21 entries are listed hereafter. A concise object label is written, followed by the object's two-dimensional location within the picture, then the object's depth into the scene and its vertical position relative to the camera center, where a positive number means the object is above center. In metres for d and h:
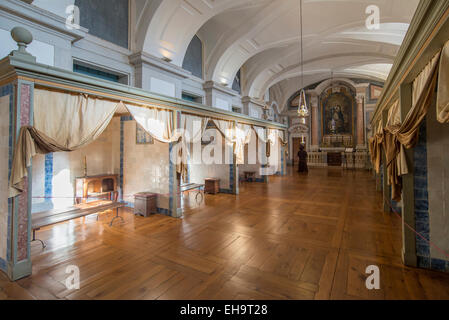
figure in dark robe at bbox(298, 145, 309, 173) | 13.35 +0.04
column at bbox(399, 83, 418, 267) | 2.81 -0.71
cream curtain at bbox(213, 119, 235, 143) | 6.50 +1.05
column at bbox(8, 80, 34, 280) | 2.63 -0.65
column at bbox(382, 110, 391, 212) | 5.14 -0.83
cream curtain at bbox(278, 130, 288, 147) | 11.27 +1.30
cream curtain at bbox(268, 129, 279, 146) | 10.02 +1.27
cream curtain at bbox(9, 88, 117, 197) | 2.62 +0.54
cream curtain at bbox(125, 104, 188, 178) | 4.28 +0.74
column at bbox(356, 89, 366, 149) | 16.45 +3.29
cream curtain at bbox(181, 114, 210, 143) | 5.24 +0.94
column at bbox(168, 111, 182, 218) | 4.97 -0.59
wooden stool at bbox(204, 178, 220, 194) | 7.64 -0.82
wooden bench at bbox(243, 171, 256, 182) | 10.31 -0.63
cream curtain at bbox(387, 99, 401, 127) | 4.35 +1.01
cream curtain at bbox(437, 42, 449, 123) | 1.86 +0.63
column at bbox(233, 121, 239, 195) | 7.46 -0.49
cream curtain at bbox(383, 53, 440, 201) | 2.20 +0.38
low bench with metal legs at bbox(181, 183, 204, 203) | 6.30 -0.73
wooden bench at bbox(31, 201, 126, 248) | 3.37 -0.88
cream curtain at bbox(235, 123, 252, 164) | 7.31 +0.83
